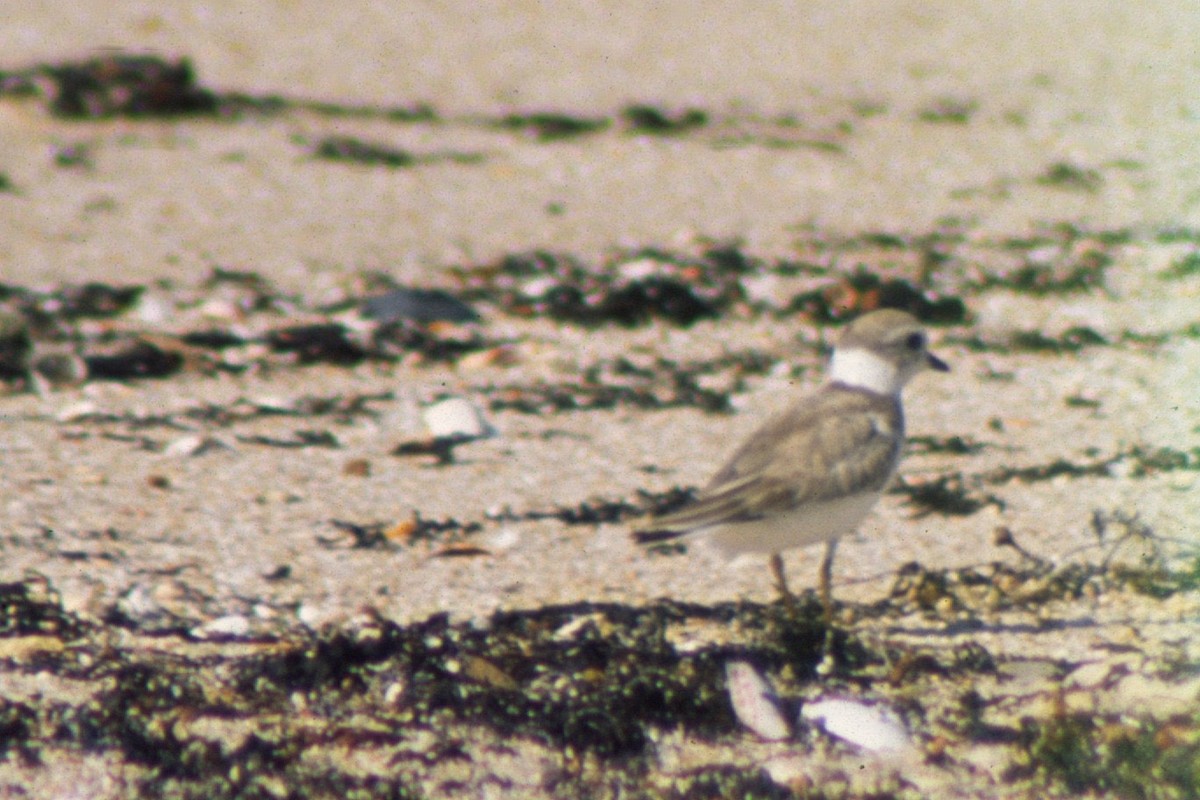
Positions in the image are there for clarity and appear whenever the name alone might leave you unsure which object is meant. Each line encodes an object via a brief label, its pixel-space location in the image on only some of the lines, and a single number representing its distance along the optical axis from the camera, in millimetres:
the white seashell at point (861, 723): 6609
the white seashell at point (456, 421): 10077
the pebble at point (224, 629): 7340
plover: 7199
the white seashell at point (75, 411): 9945
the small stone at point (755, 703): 6742
